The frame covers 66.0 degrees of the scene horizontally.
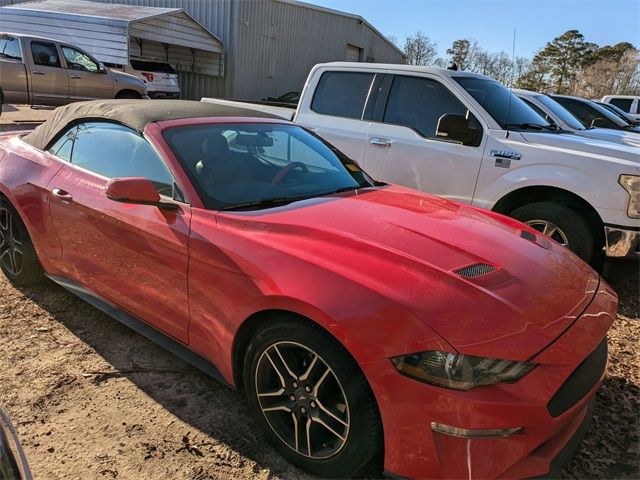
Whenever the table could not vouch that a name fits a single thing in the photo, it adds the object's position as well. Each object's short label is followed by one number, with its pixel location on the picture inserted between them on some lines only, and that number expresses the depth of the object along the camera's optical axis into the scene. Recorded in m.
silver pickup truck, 12.51
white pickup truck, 4.18
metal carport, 16.78
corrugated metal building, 21.11
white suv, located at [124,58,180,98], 16.22
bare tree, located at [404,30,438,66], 51.50
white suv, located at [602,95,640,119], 19.39
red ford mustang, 1.80
